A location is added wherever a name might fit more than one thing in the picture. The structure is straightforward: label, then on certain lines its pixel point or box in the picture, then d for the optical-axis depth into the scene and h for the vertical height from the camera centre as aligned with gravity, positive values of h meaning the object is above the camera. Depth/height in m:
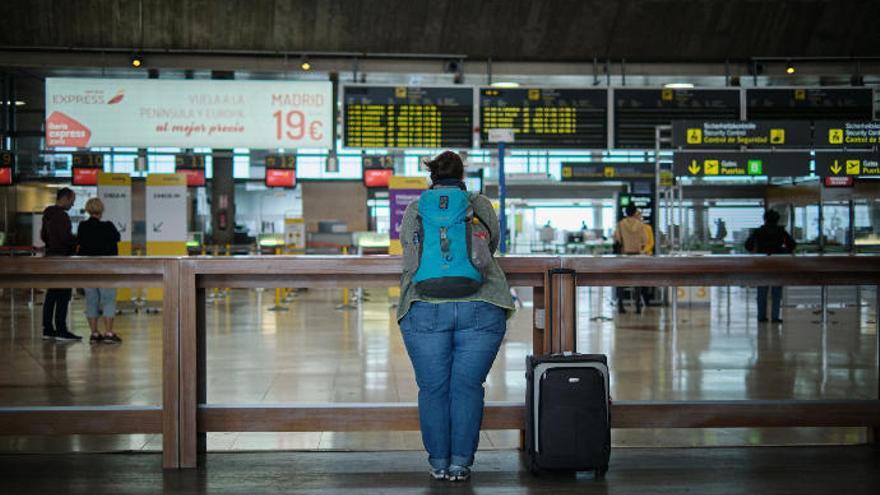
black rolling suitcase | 4.09 -0.77
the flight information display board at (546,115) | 11.66 +1.52
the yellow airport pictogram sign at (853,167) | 11.92 +0.89
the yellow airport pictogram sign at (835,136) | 11.28 +1.21
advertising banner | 11.08 +1.50
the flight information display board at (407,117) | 11.45 +1.49
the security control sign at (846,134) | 11.27 +1.24
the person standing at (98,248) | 9.50 -0.07
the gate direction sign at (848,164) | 11.70 +0.92
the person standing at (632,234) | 13.01 +0.07
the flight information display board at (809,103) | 11.82 +1.67
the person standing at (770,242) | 12.08 -0.05
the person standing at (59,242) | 9.39 -0.01
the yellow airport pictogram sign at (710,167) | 11.28 +0.85
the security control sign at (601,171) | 19.09 +1.37
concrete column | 22.27 +0.93
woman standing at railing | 4.00 -0.34
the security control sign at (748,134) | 11.01 +1.23
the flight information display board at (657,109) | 11.75 +1.60
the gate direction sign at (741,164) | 11.13 +0.90
